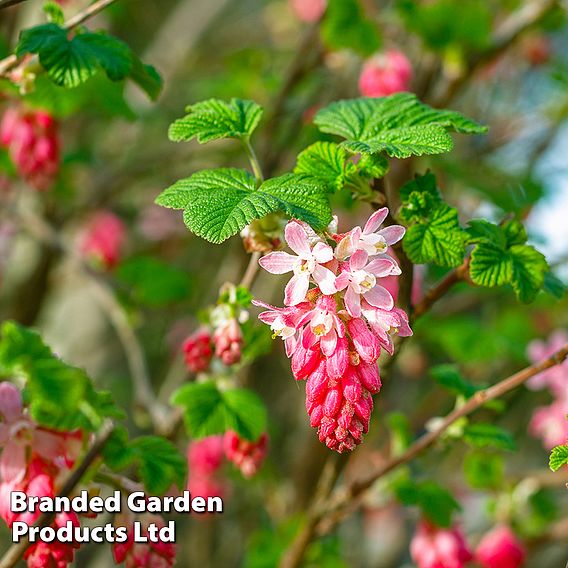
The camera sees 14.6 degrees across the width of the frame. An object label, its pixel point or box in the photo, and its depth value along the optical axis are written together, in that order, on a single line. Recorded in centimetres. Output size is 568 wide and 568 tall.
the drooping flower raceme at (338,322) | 46
